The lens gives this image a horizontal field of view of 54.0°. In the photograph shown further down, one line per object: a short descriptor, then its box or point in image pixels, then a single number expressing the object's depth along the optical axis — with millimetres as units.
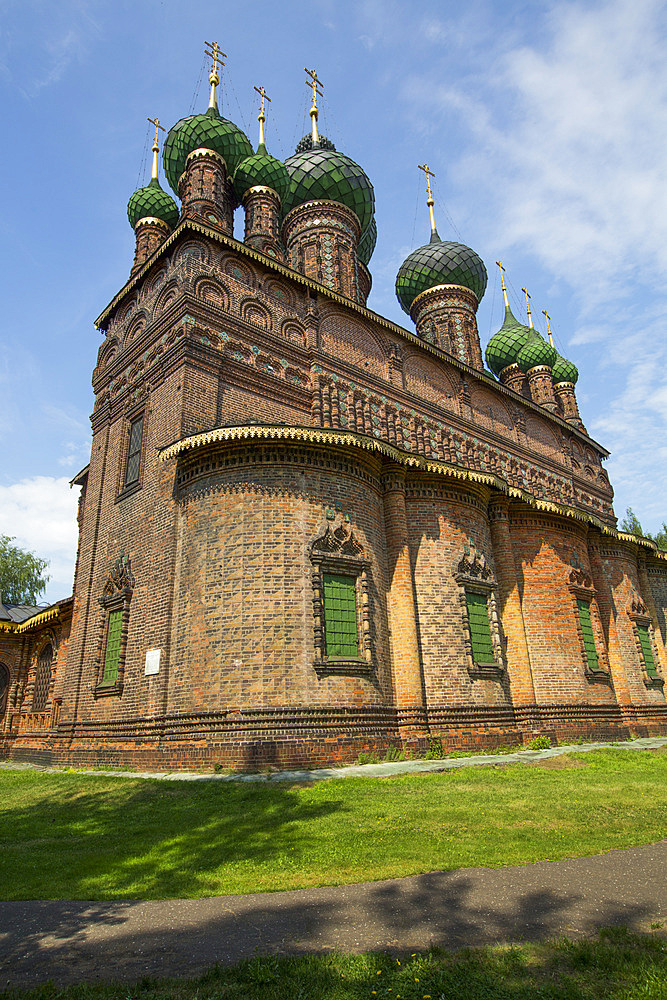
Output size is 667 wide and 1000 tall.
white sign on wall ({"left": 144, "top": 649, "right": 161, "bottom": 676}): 10703
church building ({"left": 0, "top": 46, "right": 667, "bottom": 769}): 10156
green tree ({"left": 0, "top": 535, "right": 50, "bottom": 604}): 31734
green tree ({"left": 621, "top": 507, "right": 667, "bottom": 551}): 34188
